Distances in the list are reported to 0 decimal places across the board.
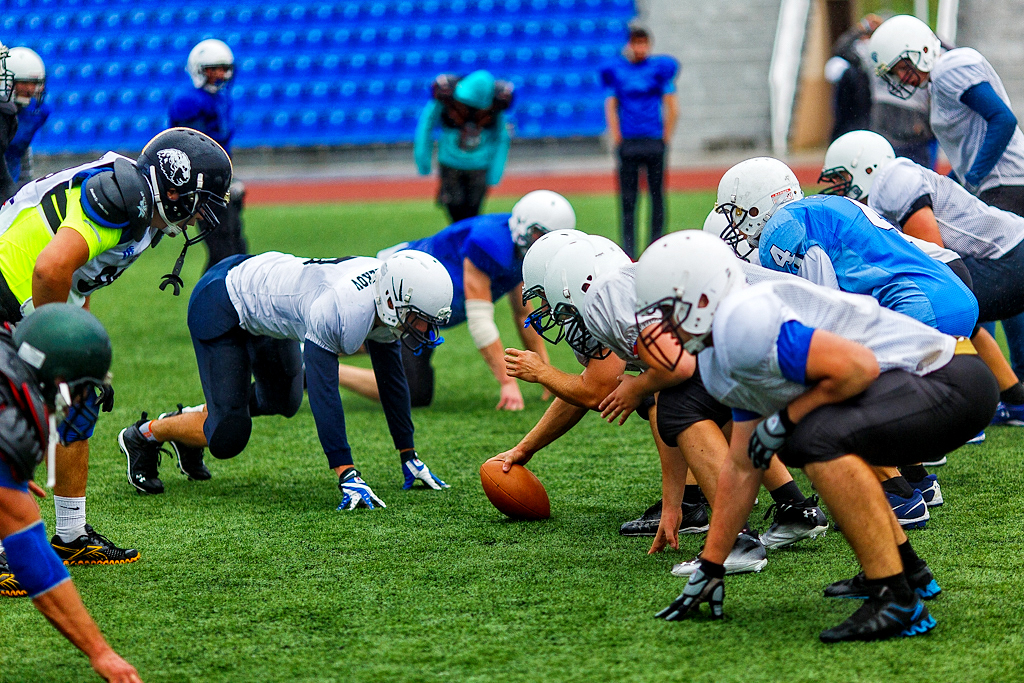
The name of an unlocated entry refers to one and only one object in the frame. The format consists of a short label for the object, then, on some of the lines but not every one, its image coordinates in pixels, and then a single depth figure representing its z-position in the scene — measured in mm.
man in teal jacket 18500
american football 8734
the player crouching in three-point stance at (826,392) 5941
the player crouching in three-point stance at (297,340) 9016
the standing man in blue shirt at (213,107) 16187
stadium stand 36594
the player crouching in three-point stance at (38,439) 5633
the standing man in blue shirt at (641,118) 20375
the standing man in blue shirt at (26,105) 12664
